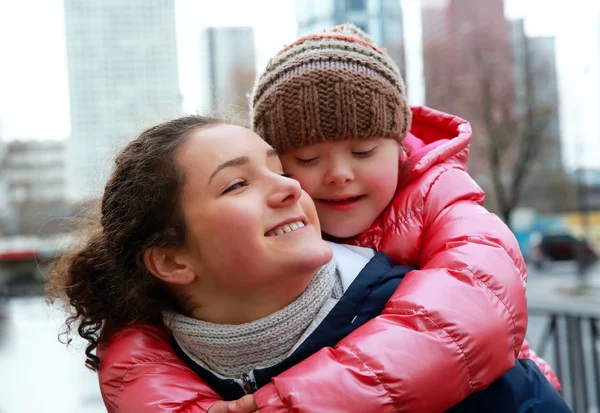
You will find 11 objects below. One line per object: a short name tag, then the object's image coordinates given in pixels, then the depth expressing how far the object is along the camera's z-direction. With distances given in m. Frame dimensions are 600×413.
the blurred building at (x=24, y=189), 33.50
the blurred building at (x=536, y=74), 17.70
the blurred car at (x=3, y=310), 18.91
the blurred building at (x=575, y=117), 17.39
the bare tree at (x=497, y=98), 17.09
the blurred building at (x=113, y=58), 26.62
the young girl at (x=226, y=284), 1.55
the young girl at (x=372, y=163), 1.70
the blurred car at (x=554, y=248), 25.22
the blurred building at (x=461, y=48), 17.03
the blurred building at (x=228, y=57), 15.01
